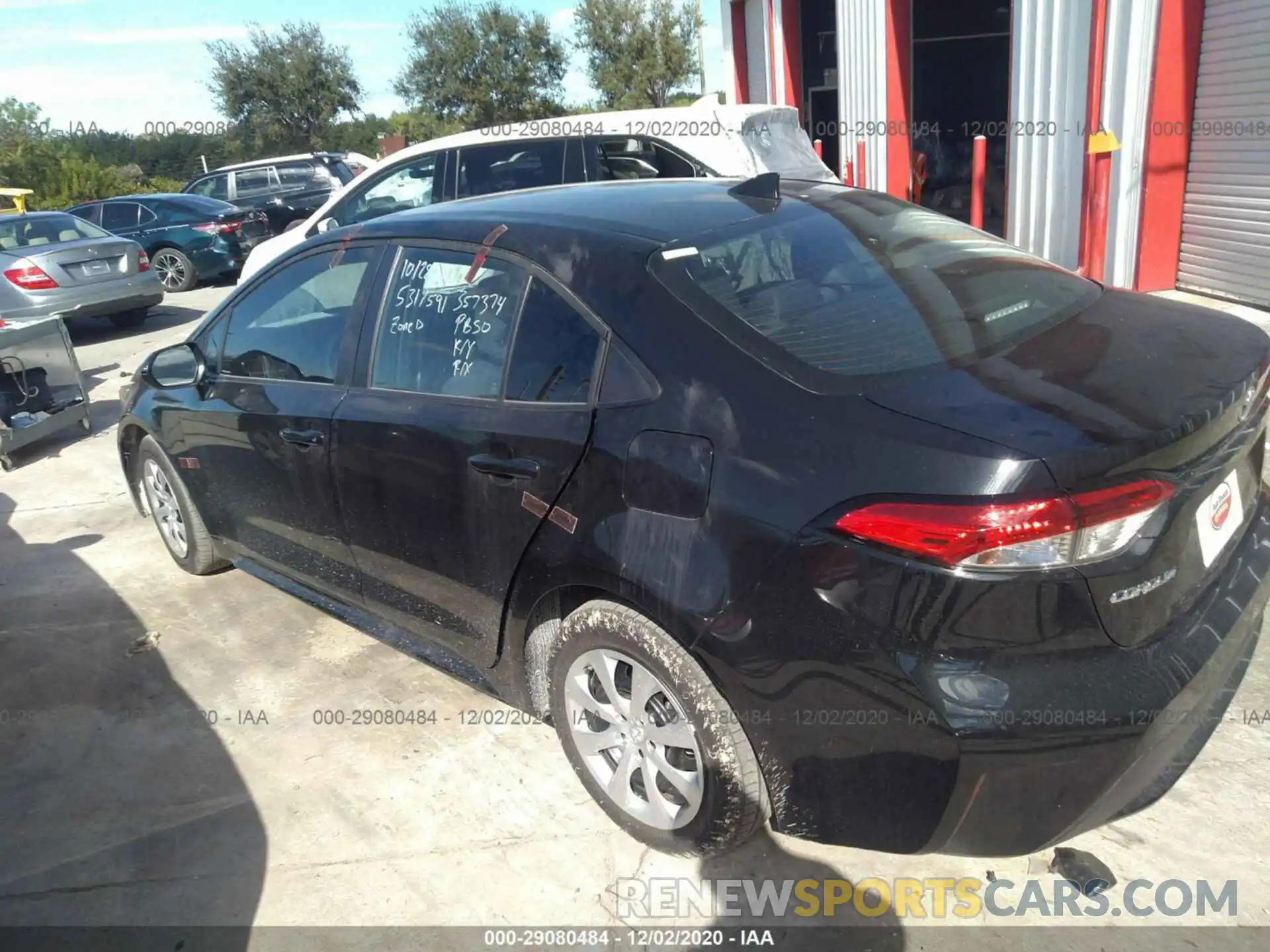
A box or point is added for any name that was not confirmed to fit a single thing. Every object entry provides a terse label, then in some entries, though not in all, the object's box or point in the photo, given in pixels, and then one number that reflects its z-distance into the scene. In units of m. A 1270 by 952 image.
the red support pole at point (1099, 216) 8.09
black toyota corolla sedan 2.03
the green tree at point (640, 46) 37.03
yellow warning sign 7.86
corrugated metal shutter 7.16
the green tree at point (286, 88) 36.31
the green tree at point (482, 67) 37.75
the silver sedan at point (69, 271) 10.38
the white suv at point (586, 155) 7.83
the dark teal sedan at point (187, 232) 14.02
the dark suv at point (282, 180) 15.90
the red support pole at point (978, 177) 8.61
